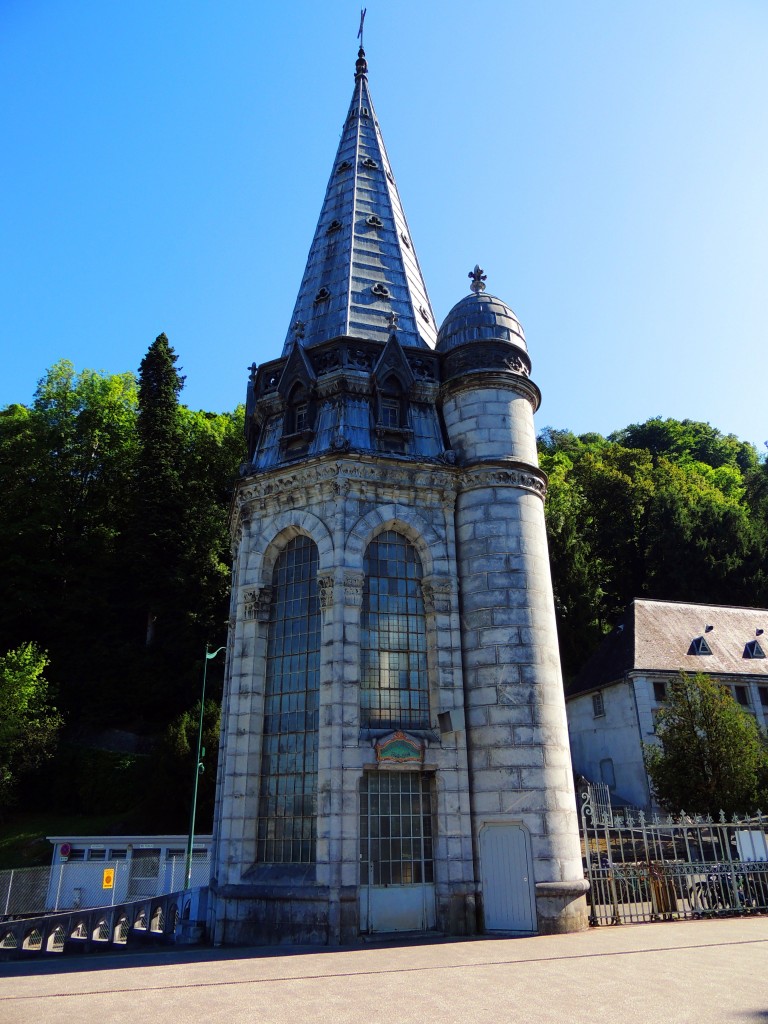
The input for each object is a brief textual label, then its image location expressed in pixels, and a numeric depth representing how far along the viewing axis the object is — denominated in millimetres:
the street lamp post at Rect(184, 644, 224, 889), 26562
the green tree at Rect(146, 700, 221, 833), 35281
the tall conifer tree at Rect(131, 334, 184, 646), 47188
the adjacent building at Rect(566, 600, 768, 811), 35469
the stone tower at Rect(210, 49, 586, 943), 16844
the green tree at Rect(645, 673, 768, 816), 23188
